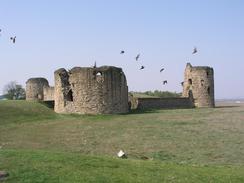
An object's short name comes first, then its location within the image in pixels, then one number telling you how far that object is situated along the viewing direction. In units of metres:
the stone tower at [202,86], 46.75
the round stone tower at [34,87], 51.56
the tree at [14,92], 62.91
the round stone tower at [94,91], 36.06
